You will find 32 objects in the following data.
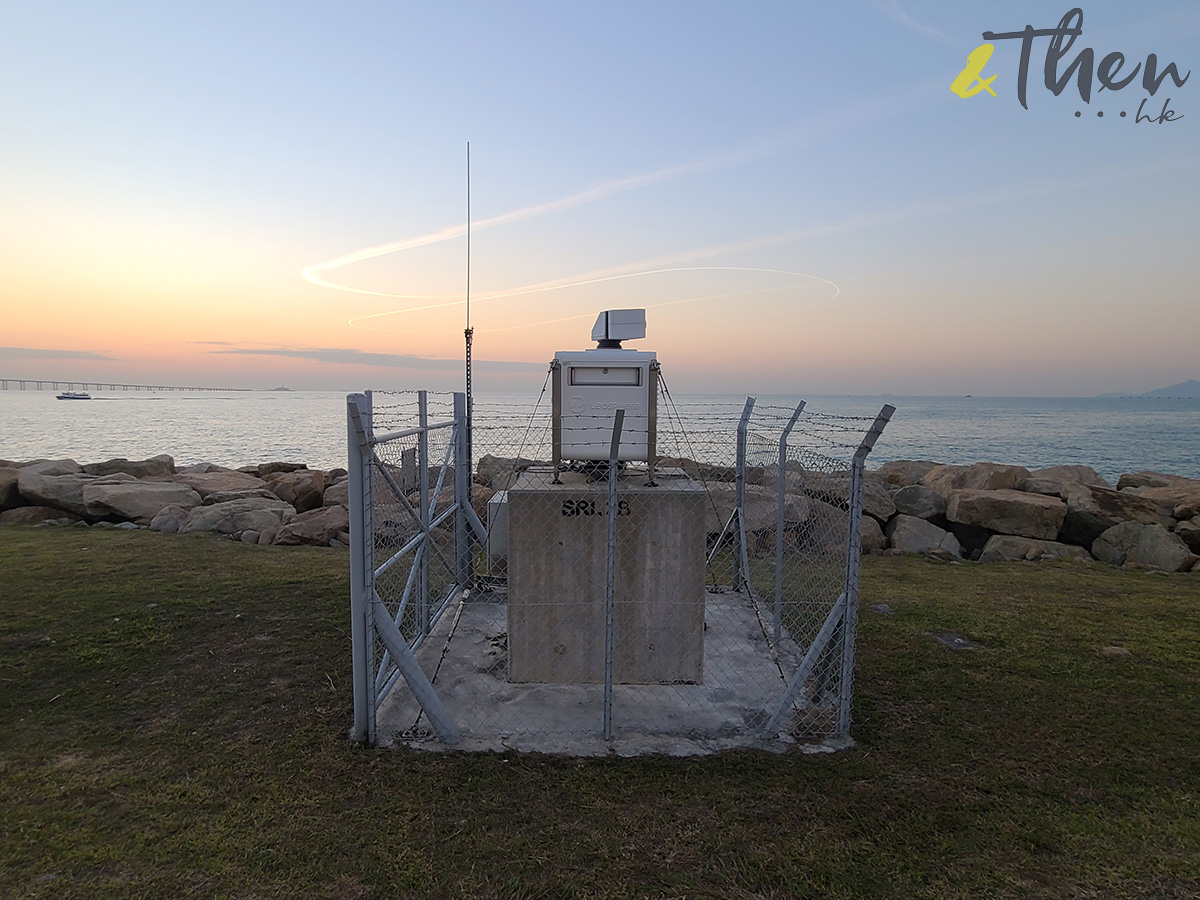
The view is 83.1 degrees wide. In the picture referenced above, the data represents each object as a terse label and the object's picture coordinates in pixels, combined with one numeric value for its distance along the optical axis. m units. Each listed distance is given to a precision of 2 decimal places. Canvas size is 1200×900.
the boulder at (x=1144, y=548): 11.15
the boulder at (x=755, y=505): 9.52
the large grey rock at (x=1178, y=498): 13.80
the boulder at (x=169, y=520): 12.62
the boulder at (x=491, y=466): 15.22
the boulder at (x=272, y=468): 21.98
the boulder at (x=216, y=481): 16.25
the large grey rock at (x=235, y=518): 12.48
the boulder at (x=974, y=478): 16.53
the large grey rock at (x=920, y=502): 13.80
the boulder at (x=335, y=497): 15.27
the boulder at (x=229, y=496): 14.60
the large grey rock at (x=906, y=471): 18.62
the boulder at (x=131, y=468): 18.16
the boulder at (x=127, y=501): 12.95
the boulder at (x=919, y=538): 12.30
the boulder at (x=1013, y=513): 12.90
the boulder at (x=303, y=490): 15.86
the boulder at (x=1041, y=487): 16.25
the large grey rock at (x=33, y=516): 12.91
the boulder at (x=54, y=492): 13.22
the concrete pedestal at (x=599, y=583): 5.65
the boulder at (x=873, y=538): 12.31
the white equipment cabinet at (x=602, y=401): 5.75
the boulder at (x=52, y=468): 14.79
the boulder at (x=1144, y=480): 21.77
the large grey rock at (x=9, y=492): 13.44
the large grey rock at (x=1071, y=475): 19.83
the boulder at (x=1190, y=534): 12.55
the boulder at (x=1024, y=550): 11.89
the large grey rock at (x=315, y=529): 11.91
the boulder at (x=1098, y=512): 12.94
